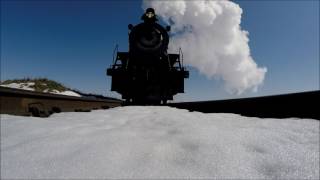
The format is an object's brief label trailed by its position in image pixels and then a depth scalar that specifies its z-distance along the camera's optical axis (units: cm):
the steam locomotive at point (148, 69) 871
